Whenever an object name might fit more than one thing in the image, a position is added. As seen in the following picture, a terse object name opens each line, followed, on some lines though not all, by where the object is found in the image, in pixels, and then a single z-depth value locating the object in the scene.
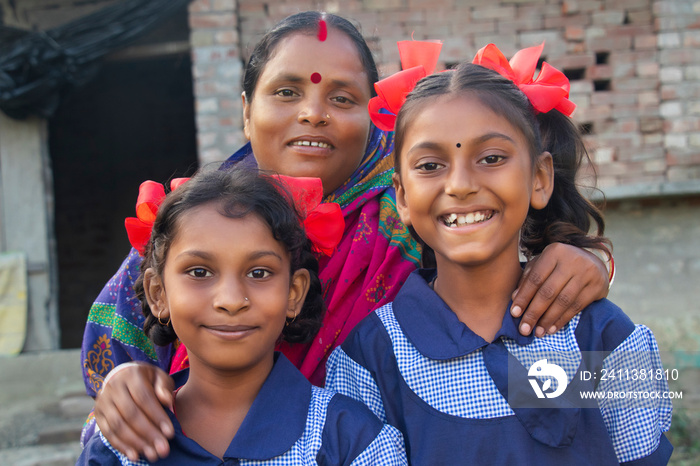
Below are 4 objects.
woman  0.98
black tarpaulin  2.27
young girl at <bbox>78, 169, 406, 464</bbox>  0.82
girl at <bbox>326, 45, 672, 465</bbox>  0.82
